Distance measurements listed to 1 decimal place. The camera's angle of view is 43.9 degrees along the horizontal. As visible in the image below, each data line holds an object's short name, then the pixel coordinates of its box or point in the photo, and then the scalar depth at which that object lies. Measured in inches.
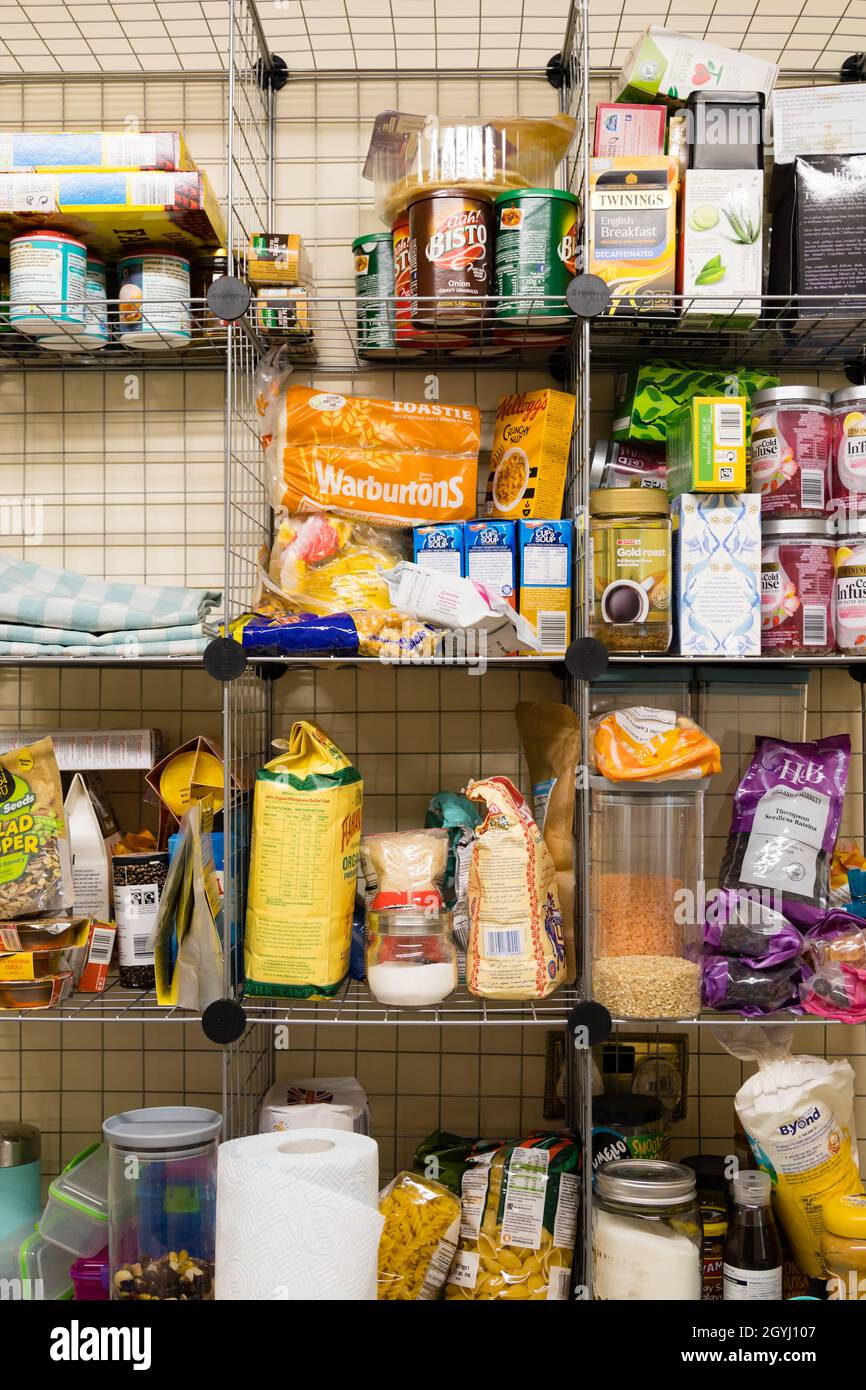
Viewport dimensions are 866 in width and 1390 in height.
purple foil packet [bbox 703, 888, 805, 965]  66.1
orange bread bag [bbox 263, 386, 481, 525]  72.3
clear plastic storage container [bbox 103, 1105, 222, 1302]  61.3
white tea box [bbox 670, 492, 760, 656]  65.7
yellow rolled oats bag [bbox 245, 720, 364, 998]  63.5
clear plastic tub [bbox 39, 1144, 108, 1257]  66.8
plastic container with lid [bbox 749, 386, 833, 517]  67.3
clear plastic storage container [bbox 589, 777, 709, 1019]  63.5
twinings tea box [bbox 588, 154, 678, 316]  66.1
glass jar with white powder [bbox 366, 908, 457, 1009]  62.9
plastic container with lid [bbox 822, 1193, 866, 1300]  60.6
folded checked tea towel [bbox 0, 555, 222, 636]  69.2
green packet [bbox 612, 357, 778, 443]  72.4
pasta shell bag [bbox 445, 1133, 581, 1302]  64.0
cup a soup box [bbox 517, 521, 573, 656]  67.7
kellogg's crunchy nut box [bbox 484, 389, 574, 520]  71.1
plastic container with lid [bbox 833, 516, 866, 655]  66.6
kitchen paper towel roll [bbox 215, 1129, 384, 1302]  51.5
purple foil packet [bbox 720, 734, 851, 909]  67.9
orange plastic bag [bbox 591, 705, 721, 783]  63.5
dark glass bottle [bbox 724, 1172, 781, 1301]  61.6
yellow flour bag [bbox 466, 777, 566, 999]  63.2
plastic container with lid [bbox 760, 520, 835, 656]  66.9
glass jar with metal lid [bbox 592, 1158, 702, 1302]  60.1
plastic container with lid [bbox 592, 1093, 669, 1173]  68.4
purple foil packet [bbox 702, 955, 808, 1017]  65.7
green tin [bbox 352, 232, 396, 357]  72.3
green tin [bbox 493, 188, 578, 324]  66.9
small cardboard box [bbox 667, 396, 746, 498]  64.2
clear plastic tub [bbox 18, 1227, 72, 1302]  65.7
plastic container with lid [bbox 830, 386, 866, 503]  67.3
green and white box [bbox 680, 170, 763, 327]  66.6
